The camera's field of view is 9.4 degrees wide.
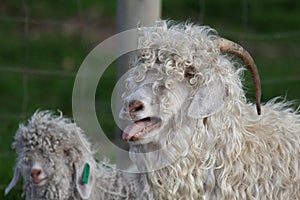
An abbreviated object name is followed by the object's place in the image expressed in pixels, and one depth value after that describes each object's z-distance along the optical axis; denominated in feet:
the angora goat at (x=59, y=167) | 30.56
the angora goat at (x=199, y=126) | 24.96
